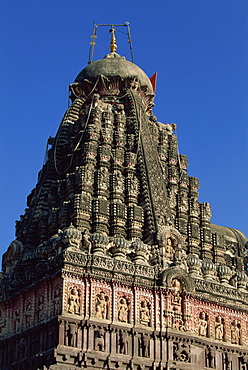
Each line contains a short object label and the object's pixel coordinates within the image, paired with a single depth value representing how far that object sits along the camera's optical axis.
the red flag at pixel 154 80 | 65.56
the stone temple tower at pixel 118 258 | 45.47
